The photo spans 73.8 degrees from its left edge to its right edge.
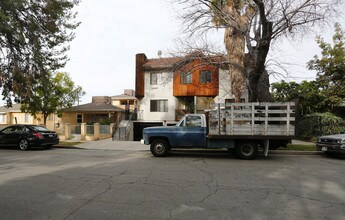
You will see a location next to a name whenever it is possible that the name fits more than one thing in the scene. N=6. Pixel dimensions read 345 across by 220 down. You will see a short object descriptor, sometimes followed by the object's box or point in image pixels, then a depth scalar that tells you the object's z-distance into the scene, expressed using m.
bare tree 11.49
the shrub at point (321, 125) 17.39
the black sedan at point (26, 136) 13.32
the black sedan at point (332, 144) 10.08
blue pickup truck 9.44
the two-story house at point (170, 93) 23.09
